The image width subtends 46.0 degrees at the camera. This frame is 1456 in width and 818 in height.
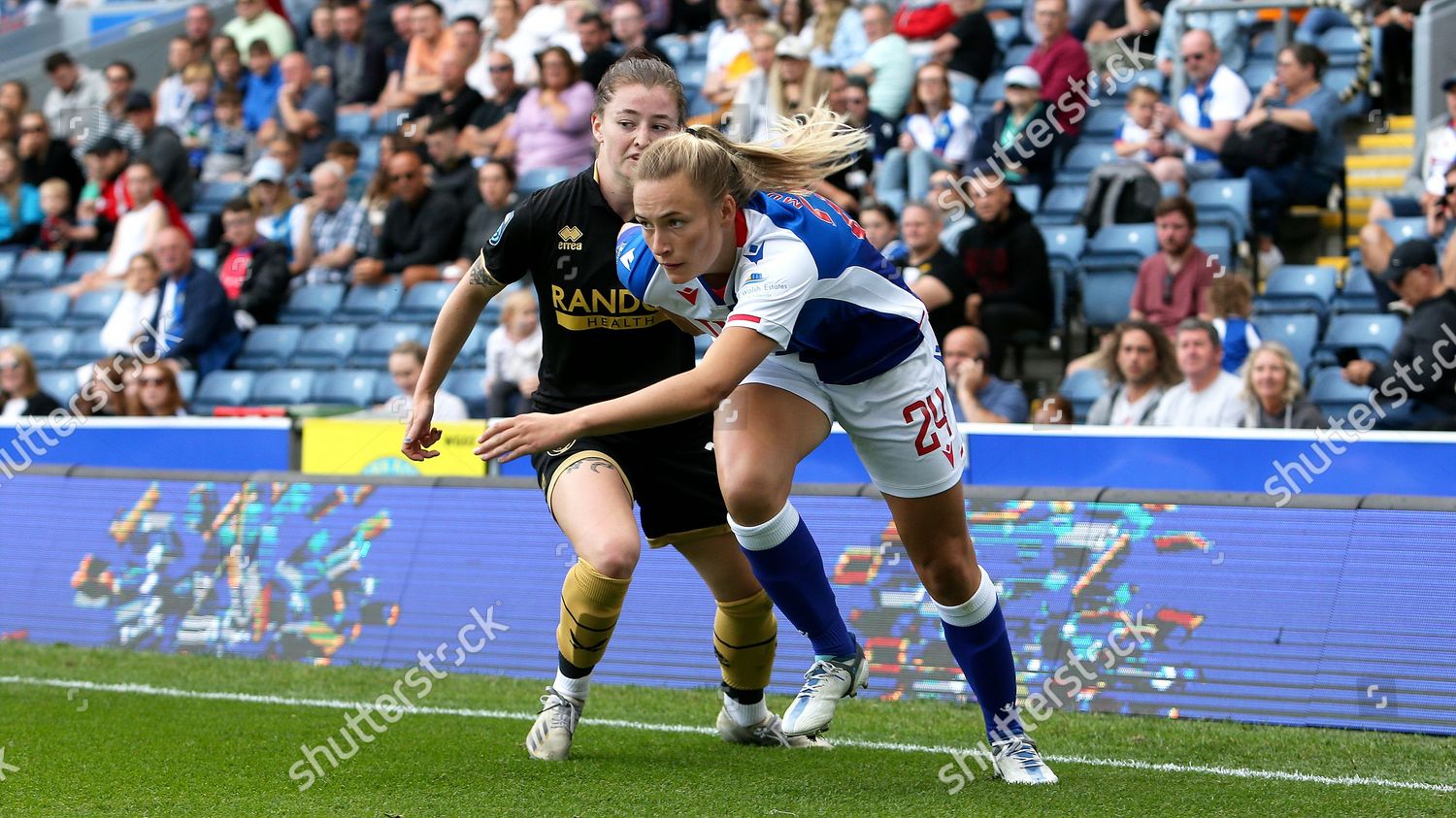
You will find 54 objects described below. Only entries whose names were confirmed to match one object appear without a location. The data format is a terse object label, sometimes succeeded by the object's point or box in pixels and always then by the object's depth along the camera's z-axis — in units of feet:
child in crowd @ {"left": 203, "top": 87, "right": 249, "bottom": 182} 52.03
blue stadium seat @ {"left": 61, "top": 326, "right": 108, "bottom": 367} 43.21
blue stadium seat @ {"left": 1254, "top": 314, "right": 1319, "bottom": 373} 30.12
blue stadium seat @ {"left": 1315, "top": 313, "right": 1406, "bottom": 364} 29.14
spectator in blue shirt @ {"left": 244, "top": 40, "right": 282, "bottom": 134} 52.03
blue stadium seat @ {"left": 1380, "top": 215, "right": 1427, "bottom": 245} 30.99
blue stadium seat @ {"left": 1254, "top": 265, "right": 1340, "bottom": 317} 31.32
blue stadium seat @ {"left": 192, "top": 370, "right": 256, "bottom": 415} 39.19
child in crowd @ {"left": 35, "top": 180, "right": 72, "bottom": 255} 49.96
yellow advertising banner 28.32
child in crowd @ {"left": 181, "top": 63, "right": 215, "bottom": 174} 53.31
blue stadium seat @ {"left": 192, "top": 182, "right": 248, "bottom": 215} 49.73
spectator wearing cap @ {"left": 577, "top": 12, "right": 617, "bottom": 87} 42.24
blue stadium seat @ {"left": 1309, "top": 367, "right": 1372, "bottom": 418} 27.76
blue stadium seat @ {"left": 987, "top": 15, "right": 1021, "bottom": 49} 42.11
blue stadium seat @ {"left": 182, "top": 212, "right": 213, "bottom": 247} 48.08
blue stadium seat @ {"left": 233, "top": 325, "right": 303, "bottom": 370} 40.81
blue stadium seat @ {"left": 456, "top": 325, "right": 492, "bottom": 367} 37.47
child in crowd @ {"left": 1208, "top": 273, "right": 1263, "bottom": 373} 28.58
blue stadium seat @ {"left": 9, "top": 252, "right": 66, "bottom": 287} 48.60
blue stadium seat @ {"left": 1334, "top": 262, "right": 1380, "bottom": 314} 31.14
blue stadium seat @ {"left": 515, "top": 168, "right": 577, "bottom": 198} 40.19
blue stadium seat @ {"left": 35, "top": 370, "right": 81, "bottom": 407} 40.81
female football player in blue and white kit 13.66
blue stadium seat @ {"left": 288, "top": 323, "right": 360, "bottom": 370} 40.37
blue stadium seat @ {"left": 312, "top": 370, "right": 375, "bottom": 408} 37.88
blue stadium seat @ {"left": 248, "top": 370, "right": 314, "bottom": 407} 38.88
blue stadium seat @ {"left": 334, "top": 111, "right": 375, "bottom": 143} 50.06
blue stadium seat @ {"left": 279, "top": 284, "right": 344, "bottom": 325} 42.11
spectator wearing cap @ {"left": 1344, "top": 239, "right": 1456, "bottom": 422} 26.05
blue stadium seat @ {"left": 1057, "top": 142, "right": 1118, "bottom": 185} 37.09
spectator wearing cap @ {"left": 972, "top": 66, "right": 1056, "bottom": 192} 35.50
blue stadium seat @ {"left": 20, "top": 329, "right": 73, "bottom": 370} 44.27
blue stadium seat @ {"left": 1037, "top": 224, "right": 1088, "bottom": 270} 34.30
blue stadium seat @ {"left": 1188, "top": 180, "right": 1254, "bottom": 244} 33.12
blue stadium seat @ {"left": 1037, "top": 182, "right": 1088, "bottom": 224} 36.11
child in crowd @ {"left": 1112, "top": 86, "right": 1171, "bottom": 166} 34.88
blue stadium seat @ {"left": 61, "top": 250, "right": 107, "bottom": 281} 47.78
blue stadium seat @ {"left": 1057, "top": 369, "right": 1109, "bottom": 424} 29.81
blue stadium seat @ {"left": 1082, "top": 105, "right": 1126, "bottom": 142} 38.34
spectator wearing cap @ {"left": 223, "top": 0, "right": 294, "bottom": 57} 54.29
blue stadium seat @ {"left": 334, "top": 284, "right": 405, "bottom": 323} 40.96
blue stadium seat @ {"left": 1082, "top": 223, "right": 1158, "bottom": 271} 33.24
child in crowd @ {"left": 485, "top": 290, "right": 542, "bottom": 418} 33.53
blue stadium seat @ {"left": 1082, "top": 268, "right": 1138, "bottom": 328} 33.06
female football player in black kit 16.24
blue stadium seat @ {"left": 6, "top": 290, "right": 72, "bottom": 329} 46.32
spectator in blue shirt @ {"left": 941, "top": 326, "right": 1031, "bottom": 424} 28.63
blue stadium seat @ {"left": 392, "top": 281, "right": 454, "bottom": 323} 39.50
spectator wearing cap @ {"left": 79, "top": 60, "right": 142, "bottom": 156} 52.19
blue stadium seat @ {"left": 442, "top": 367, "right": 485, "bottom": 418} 35.70
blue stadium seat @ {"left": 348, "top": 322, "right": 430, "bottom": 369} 39.47
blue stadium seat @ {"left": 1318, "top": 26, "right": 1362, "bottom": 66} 36.63
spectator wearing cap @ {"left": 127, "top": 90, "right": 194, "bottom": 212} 49.11
